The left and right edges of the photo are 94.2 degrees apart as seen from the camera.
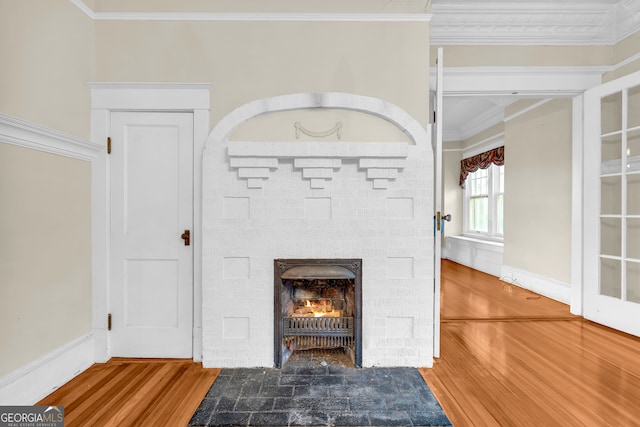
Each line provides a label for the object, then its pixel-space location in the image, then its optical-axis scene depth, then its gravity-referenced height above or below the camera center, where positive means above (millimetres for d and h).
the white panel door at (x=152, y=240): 2139 -209
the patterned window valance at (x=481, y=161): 4783 +910
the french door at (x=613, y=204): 2500 +86
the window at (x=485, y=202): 5062 +196
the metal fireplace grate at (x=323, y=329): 2010 -791
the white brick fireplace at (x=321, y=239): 2043 -187
